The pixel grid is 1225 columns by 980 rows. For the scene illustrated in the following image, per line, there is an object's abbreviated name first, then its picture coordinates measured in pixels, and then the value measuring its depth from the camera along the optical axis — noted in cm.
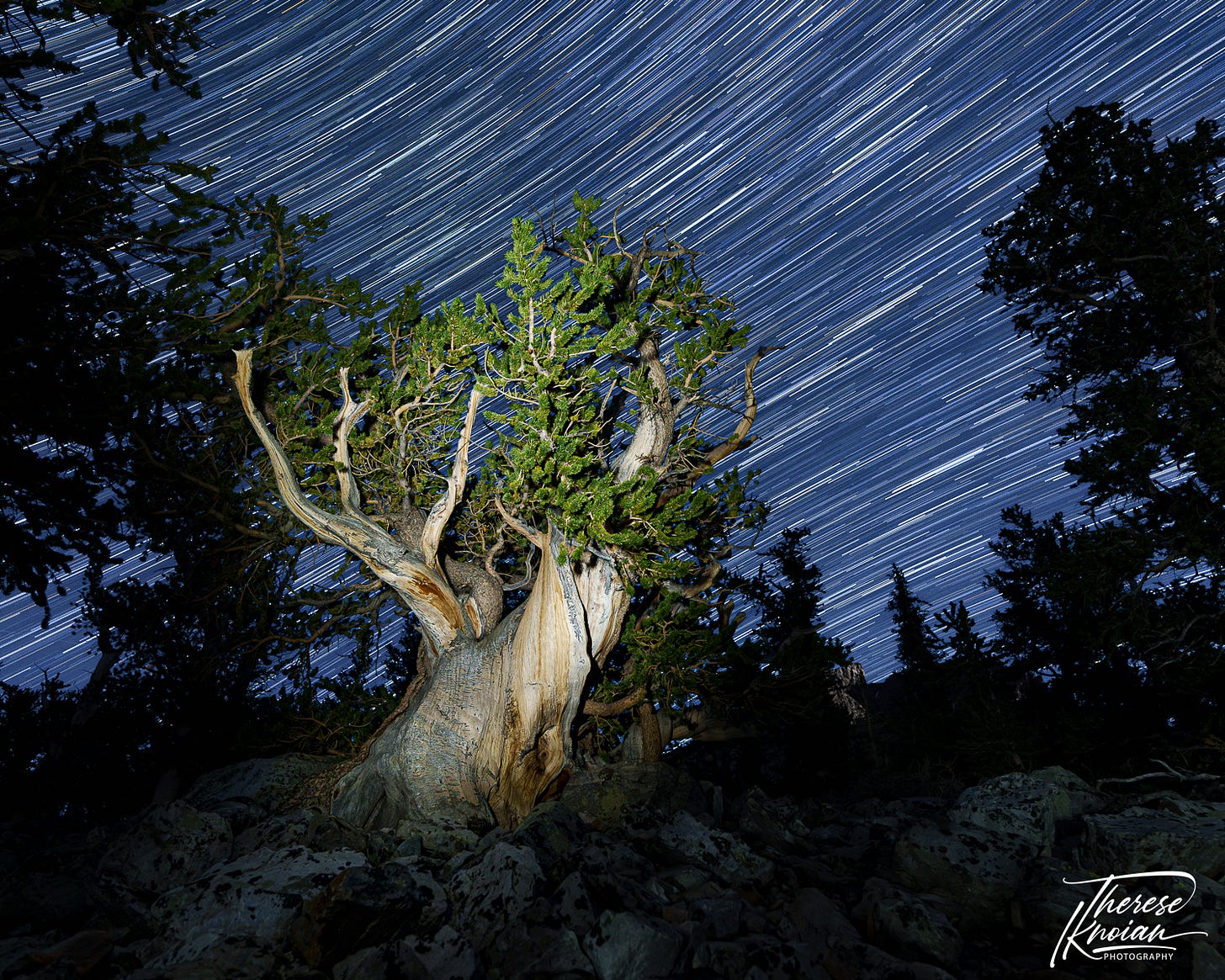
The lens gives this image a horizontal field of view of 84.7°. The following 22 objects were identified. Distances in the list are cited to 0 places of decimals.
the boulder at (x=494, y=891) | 428
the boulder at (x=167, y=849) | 598
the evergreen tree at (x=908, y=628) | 3079
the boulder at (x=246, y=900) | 413
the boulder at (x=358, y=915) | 393
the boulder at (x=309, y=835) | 630
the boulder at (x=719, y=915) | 417
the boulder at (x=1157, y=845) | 497
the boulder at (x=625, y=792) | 766
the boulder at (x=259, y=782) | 867
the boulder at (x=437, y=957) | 375
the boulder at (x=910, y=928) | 407
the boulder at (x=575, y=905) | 413
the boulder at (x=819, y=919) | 409
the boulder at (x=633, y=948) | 368
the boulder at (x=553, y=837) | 511
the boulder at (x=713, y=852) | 530
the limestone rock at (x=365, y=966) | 369
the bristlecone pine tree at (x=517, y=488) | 722
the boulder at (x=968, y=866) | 495
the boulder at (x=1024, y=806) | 613
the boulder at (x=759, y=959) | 364
